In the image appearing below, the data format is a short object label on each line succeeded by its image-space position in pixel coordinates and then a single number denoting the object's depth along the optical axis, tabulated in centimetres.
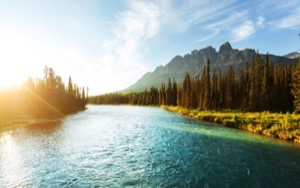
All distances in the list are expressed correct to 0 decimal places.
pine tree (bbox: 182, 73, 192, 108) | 10641
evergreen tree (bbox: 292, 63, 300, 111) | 4837
